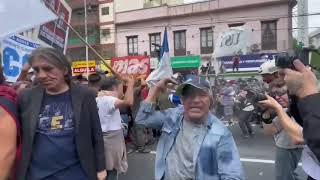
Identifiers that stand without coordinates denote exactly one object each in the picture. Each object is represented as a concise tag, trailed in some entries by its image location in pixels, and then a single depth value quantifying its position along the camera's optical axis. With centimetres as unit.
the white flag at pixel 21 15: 176
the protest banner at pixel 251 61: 1277
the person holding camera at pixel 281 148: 199
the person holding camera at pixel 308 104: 93
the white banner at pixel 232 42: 710
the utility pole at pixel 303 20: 924
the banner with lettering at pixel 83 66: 1269
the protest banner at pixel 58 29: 236
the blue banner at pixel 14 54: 220
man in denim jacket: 126
